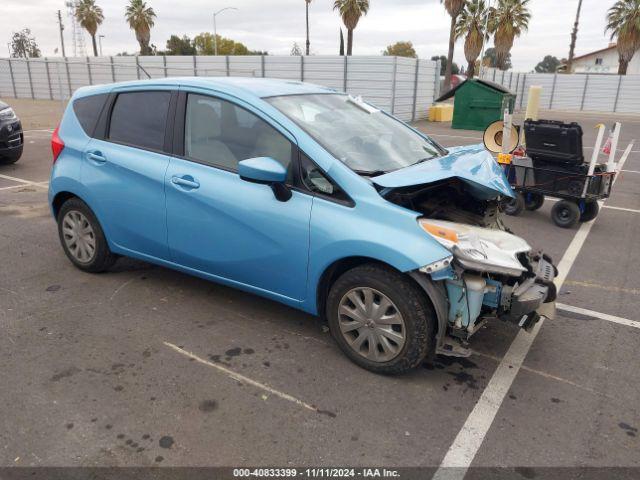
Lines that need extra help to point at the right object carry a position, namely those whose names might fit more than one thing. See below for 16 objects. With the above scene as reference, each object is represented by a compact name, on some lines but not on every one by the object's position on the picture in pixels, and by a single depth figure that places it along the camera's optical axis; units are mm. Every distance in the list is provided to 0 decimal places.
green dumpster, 19344
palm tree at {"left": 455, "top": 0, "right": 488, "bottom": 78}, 32875
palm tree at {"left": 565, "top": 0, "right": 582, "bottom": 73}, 43688
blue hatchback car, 2963
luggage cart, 6609
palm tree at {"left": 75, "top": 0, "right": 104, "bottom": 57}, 46281
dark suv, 9266
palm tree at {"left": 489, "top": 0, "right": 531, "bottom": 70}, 35250
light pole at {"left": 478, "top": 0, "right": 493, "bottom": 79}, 29236
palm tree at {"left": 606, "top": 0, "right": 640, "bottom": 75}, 36594
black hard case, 6587
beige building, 64938
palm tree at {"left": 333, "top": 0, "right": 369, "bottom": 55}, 33825
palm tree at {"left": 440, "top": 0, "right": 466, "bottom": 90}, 29562
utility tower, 47188
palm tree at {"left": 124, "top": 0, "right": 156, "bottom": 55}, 43859
